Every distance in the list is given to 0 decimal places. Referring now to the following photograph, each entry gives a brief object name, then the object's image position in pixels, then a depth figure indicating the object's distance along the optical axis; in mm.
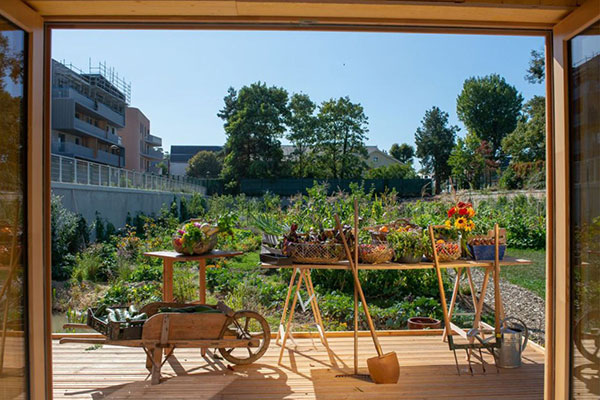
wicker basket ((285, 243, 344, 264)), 3244
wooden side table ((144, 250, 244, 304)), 3572
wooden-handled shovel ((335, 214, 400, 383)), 3088
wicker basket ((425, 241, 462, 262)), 3514
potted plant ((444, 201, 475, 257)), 3621
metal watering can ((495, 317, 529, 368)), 3430
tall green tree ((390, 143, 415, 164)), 44625
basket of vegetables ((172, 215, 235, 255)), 3612
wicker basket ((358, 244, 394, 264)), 3344
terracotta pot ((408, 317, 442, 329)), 4453
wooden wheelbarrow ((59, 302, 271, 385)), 3108
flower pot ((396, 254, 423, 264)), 3480
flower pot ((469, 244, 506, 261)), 3557
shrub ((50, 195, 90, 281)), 8227
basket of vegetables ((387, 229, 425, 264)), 3479
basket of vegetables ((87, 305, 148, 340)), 3092
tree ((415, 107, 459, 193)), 32938
